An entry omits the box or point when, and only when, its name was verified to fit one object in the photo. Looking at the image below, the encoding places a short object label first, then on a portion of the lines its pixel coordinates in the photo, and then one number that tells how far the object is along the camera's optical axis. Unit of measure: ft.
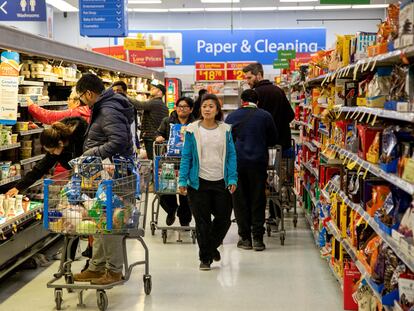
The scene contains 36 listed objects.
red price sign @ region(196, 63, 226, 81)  52.21
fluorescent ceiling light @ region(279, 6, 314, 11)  70.90
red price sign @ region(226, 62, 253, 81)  52.65
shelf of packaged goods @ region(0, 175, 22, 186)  19.73
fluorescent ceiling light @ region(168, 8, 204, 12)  71.86
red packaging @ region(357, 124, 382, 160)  14.40
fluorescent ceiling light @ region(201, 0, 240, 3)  64.75
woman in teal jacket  19.89
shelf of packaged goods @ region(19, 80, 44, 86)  21.50
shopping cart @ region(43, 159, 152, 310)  15.76
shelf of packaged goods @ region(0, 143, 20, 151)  19.65
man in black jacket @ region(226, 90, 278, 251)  22.89
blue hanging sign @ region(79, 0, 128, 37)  37.91
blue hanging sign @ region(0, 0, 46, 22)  29.07
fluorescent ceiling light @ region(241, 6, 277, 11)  71.77
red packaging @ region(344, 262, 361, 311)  15.94
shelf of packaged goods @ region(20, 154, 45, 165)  21.98
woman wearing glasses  26.08
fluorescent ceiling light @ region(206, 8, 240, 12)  72.48
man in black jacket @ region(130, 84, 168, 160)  34.68
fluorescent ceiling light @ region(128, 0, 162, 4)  64.46
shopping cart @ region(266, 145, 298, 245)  24.58
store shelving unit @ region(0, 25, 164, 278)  18.99
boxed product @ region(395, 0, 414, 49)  10.75
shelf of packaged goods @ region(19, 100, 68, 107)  21.63
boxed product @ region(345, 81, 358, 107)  16.98
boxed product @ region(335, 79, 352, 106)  18.98
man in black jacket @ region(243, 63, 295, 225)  26.58
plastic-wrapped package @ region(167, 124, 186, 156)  24.54
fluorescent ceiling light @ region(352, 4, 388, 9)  68.34
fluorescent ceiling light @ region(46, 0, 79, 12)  63.58
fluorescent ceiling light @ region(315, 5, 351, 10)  70.38
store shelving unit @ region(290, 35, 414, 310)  11.10
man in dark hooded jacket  17.24
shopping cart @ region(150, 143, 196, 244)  24.54
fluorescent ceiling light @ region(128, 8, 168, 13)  70.80
